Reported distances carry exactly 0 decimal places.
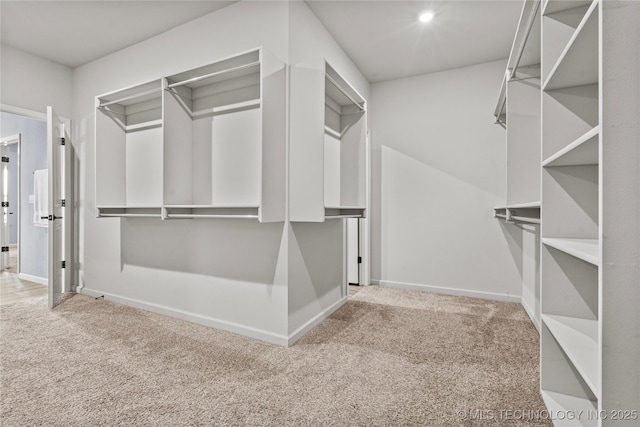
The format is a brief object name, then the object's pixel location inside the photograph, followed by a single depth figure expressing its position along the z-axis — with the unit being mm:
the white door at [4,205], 4988
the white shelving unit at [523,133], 2350
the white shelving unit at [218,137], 2164
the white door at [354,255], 4039
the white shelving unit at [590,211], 875
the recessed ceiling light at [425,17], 2699
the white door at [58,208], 3107
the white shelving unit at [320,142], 2213
